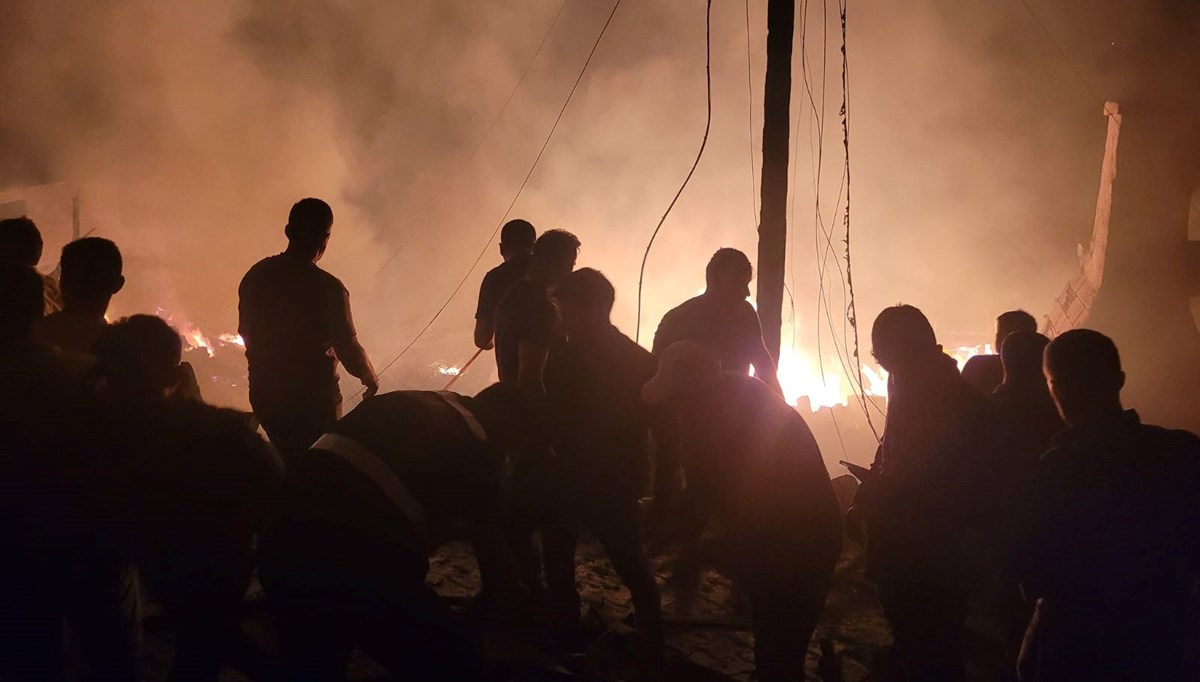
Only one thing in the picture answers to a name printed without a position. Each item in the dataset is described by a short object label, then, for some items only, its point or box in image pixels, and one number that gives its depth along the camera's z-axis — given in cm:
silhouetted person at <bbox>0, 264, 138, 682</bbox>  231
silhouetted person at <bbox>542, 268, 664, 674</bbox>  358
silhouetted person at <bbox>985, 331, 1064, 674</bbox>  346
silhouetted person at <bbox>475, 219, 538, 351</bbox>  507
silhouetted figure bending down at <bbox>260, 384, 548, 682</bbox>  214
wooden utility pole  651
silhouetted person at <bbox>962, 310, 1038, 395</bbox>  471
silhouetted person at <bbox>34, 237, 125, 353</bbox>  329
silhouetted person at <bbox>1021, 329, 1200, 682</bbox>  236
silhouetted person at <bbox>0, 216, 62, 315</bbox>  352
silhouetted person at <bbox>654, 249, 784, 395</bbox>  507
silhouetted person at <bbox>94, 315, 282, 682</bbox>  237
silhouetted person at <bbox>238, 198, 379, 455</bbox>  408
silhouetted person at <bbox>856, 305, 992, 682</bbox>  296
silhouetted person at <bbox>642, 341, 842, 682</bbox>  290
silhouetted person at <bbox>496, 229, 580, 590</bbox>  336
